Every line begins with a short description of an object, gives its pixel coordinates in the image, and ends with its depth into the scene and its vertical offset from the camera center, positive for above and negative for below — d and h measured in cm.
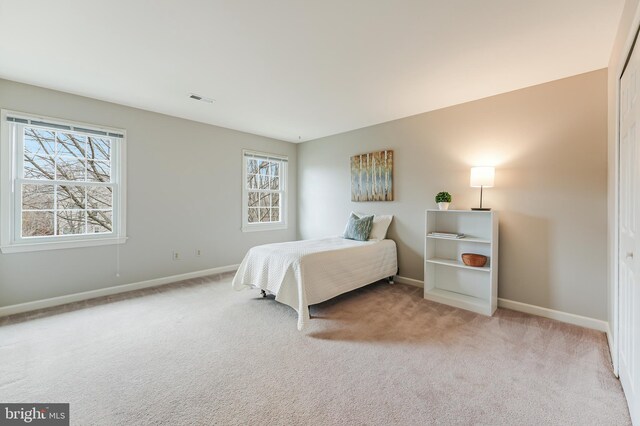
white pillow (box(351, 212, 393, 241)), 396 -20
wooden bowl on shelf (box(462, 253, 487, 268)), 298 -51
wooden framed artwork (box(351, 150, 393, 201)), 410 +59
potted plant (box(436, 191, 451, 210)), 331 +17
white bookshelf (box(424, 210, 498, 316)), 292 -58
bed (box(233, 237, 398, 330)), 272 -63
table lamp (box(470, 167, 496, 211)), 296 +41
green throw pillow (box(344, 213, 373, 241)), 387 -22
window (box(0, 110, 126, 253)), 284 +33
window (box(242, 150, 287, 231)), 482 +41
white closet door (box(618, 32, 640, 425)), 135 -16
